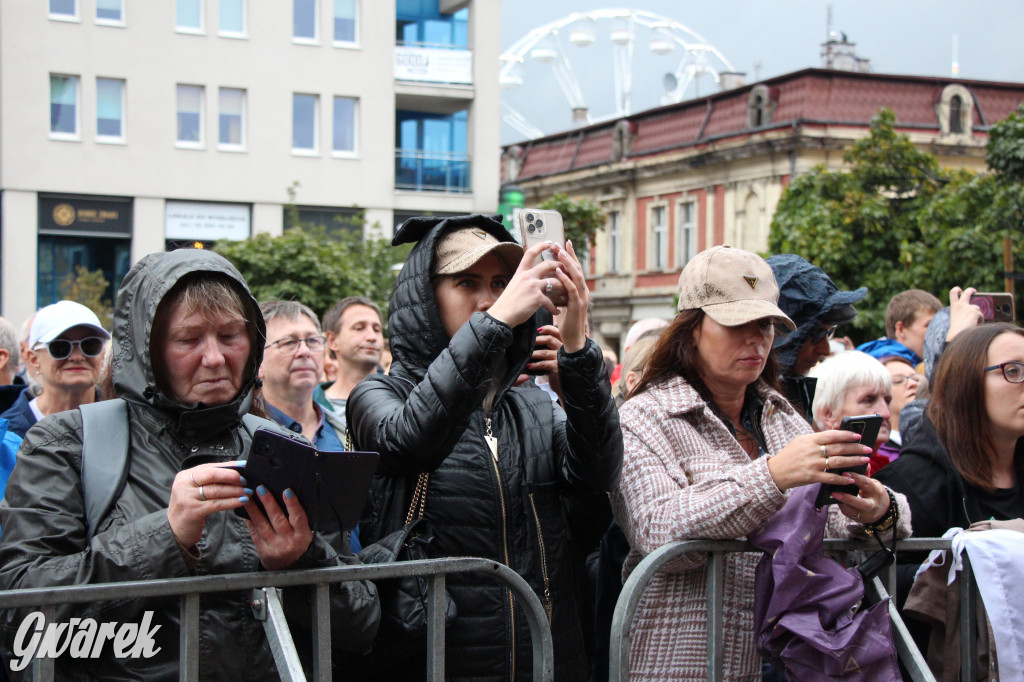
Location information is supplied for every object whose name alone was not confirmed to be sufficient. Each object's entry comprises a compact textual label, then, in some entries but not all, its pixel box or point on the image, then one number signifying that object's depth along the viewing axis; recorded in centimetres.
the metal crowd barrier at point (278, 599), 231
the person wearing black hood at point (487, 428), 290
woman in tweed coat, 304
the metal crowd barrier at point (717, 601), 307
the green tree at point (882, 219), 2250
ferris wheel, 5306
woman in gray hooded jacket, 241
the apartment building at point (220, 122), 2902
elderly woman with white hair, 489
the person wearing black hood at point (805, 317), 488
